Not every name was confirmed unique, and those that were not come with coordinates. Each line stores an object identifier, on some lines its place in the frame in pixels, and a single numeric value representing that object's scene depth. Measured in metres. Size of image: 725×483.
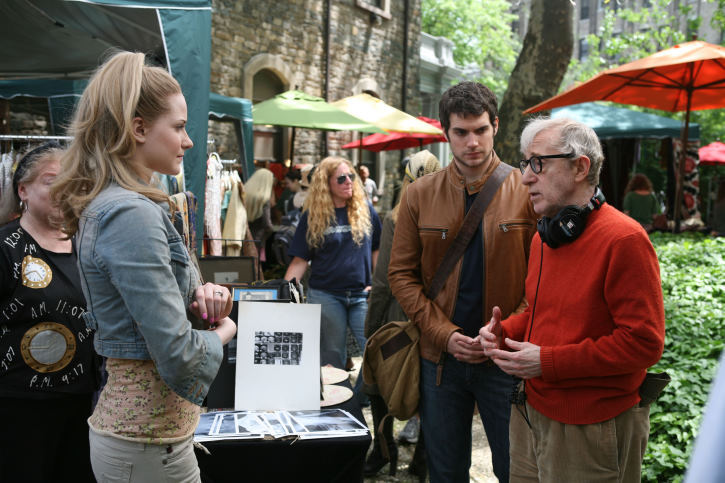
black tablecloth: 2.46
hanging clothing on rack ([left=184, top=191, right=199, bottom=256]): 4.30
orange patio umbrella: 7.27
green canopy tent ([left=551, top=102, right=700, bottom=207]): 12.09
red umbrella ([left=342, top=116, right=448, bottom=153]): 13.45
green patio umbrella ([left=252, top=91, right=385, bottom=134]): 9.12
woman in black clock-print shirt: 2.57
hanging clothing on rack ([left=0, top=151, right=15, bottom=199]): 4.24
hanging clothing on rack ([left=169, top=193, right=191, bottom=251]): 3.71
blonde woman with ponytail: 1.50
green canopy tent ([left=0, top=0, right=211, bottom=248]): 4.45
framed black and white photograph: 2.72
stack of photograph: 2.48
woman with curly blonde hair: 4.95
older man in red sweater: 1.90
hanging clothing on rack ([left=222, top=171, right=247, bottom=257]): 6.82
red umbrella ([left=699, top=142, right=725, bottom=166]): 16.77
